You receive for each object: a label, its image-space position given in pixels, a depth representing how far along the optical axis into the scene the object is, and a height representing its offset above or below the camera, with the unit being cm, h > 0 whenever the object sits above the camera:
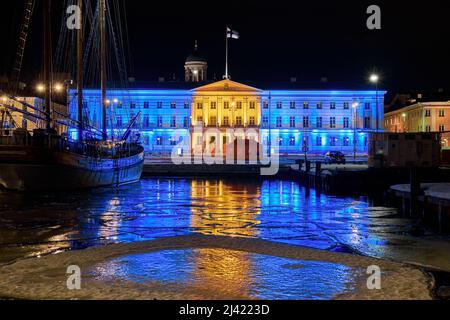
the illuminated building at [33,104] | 8970 +706
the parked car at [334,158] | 6975 -161
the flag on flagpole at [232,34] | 8233 +1592
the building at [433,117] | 11056 +523
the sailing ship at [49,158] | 3534 -71
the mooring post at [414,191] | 2586 -210
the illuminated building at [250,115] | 11769 +632
